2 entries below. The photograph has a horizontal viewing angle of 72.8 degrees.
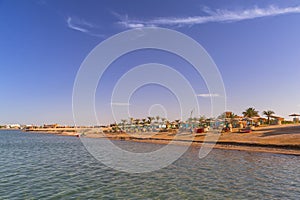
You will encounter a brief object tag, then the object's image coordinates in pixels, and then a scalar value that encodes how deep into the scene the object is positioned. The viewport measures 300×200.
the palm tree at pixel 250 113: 88.22
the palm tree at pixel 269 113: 76.44
